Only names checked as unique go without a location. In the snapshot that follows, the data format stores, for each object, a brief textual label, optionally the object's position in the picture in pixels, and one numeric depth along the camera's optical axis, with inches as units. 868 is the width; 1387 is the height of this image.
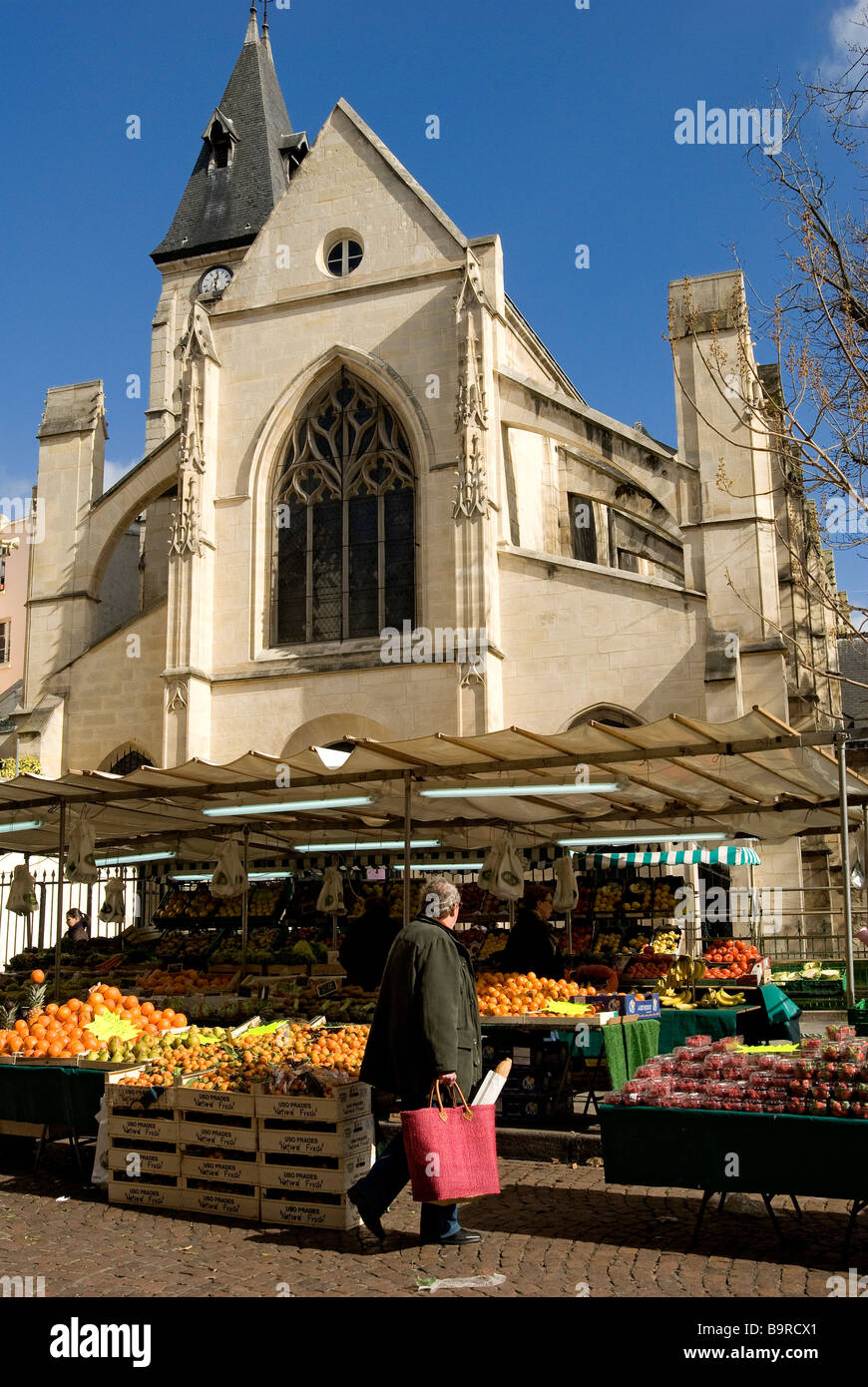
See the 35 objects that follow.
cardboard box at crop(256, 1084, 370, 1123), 244.1
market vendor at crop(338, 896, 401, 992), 409.4
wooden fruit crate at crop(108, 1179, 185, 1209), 262.2
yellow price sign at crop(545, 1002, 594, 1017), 336.5
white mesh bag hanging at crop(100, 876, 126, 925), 563.2
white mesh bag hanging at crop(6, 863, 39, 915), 493.7
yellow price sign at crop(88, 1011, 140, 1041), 322.3
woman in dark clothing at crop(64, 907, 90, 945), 661.8
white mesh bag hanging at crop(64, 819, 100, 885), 428.1
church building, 726.5
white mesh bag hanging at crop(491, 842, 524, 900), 418.3
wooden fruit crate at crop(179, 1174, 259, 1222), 250.2
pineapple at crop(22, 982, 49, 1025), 384.5
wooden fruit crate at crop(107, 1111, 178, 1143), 265.1
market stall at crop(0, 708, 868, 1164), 352.5
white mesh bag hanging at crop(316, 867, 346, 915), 519.2
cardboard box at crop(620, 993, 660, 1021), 349.7
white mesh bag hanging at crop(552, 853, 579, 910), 480.1
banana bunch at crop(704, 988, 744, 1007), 394.6
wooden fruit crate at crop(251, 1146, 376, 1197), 241.1
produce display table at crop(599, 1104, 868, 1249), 208.4
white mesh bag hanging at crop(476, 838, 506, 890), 423.2
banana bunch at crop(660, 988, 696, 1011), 393.1
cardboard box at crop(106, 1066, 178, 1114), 268.4
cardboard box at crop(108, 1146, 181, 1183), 263.7
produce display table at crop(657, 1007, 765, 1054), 371.2
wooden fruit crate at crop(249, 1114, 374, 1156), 242.5
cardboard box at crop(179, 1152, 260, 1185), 251.4
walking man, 217.6
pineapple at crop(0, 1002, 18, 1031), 352.5
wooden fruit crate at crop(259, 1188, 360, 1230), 239.3
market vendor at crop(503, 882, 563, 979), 392.5
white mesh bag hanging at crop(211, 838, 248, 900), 488.4
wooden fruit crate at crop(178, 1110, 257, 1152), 253.1
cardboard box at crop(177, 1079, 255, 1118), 255.4
